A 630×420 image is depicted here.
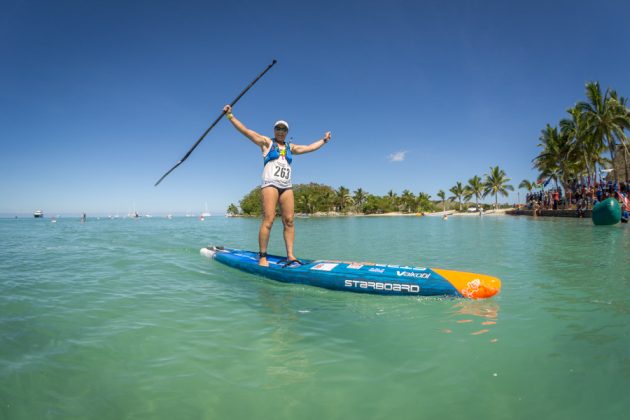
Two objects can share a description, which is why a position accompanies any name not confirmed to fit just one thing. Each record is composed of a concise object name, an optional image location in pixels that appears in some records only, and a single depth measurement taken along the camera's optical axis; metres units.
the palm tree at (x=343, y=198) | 104.44
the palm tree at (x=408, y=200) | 104.19
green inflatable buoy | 22.17
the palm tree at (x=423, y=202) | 104.00
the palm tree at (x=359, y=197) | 106.69
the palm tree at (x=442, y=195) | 102.80
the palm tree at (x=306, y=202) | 100.58
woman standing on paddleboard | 6.18
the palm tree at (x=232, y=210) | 140.05
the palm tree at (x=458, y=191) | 92.64
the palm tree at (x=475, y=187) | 81.75
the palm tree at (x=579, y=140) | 34.97
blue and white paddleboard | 4.96
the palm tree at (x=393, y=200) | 106.79
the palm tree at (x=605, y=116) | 31.38
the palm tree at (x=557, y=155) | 42.97
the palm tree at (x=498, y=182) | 74.25
